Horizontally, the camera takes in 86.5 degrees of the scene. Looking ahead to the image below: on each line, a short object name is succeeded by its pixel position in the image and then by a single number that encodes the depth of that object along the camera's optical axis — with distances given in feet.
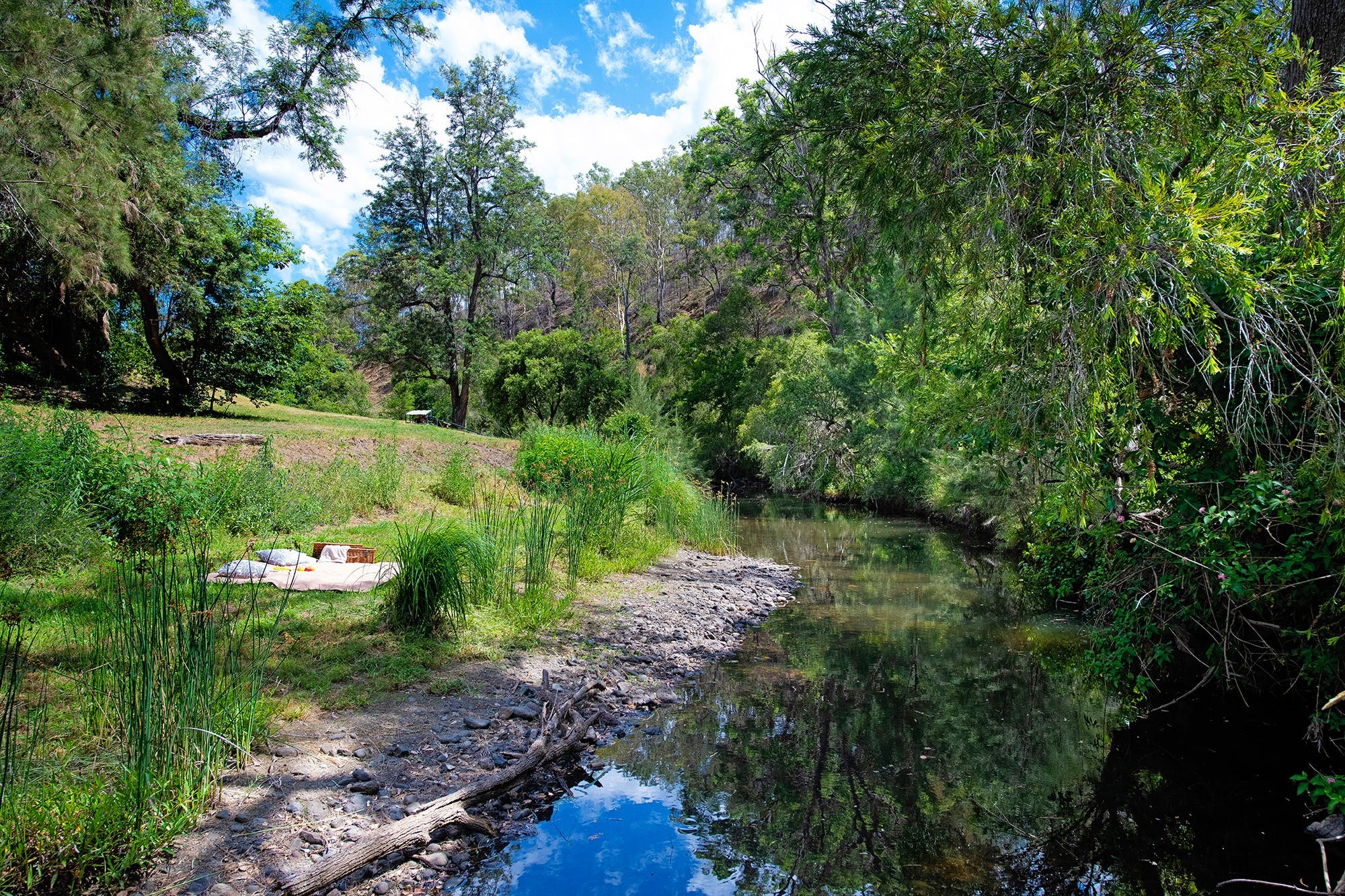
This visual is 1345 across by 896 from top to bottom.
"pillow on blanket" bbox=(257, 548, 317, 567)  23.13
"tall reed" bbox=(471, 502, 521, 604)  20.81
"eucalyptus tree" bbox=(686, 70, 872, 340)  62.03
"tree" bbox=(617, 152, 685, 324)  155.94
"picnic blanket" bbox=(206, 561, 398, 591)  21.62
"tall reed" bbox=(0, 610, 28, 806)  8.67
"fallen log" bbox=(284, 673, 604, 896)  10.01
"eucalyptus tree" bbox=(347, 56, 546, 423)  93.71
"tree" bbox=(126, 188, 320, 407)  50.14
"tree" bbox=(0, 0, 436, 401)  20.52
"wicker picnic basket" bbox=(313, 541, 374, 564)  25.13
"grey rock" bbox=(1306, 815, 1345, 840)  12.27
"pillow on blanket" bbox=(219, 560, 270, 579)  20.34
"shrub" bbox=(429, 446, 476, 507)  38.83
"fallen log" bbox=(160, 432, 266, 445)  37.58
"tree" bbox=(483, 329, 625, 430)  105.09
